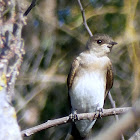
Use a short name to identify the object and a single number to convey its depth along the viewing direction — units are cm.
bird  378
